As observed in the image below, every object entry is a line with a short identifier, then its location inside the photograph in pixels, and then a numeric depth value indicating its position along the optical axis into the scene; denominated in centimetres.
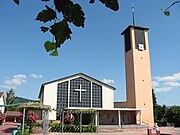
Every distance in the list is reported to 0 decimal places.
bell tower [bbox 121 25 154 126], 3434
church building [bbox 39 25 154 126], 3222
